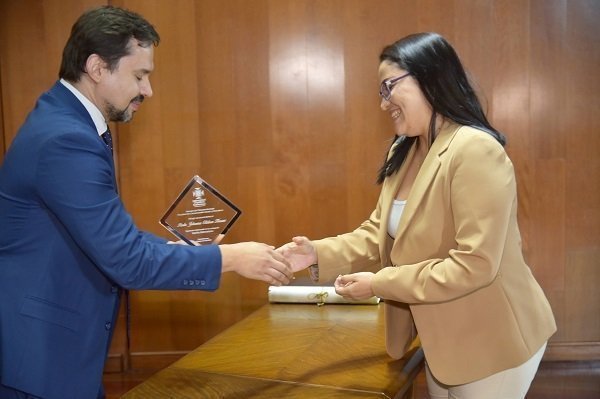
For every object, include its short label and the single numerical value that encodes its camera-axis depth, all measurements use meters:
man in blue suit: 1.65
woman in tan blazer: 1.73
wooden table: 1.82
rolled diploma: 2.87
